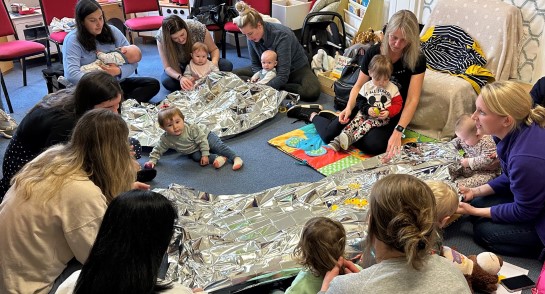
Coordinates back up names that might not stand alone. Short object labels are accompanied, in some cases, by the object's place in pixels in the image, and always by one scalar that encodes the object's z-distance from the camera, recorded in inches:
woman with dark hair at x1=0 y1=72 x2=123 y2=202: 93.1
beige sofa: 138.3
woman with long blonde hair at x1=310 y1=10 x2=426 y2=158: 126.2
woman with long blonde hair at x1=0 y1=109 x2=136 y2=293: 67.9
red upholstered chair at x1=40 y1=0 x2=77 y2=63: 190.7
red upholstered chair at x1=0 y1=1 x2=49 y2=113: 167.8
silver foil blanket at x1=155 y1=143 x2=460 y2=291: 85.1
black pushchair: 198.4
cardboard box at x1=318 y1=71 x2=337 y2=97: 176.1
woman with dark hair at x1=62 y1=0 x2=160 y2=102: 147.6
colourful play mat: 130.3
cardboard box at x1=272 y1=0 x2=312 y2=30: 219.0
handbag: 157.4
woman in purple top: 87.2
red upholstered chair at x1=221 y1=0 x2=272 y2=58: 214.0
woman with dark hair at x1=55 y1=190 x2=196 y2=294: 47.4
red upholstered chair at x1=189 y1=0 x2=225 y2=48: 209.9
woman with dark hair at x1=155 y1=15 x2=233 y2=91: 163.5
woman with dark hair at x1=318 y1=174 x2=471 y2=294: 52.0
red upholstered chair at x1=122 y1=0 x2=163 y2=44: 202.1
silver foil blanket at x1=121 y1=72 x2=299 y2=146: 146.6
